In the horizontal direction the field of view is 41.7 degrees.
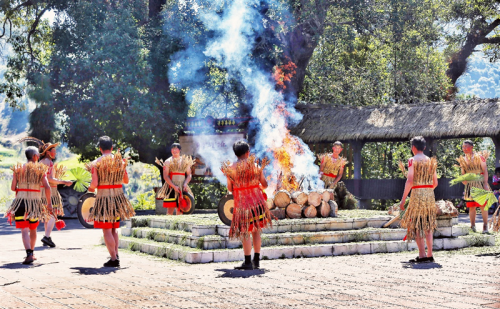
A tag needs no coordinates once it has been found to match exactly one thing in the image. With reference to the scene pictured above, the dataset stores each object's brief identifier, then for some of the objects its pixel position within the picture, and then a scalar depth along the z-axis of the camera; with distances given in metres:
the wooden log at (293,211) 11.74
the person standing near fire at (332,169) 14.09
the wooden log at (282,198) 11.73
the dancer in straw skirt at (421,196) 8.91
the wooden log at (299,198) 11.84
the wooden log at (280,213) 11.67
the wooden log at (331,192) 12.13
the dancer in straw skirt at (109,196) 8.59
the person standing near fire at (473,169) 12.02
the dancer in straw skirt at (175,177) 13.80
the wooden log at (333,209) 12.08
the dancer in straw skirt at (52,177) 11.09
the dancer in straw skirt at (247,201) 8.34
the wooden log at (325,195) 12.02
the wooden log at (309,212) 11.83
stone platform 9.69
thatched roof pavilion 21.59
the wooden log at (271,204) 11.73
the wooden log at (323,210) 11.96
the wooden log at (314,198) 11.85
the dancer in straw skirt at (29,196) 9.21
